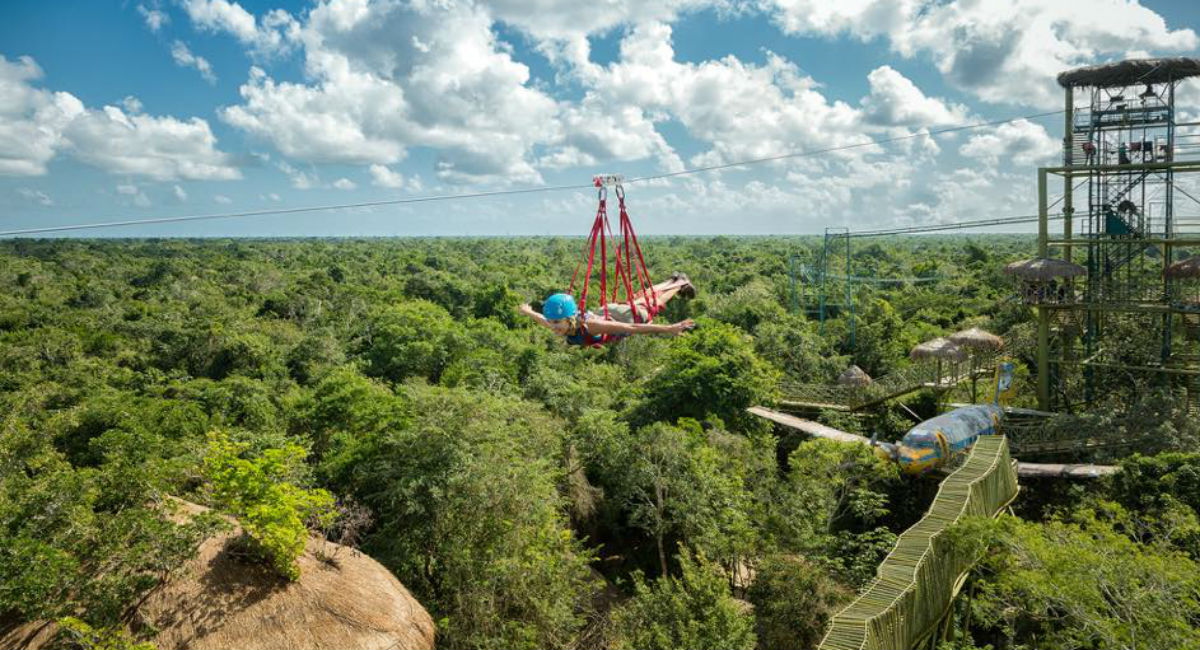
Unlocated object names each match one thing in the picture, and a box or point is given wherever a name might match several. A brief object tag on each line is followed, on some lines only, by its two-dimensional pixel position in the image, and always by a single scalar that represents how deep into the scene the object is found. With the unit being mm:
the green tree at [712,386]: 23875
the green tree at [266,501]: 12523
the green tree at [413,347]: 30391
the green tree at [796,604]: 14609
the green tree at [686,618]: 12219
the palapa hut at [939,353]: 22719
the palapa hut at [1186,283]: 18719
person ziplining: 12578
